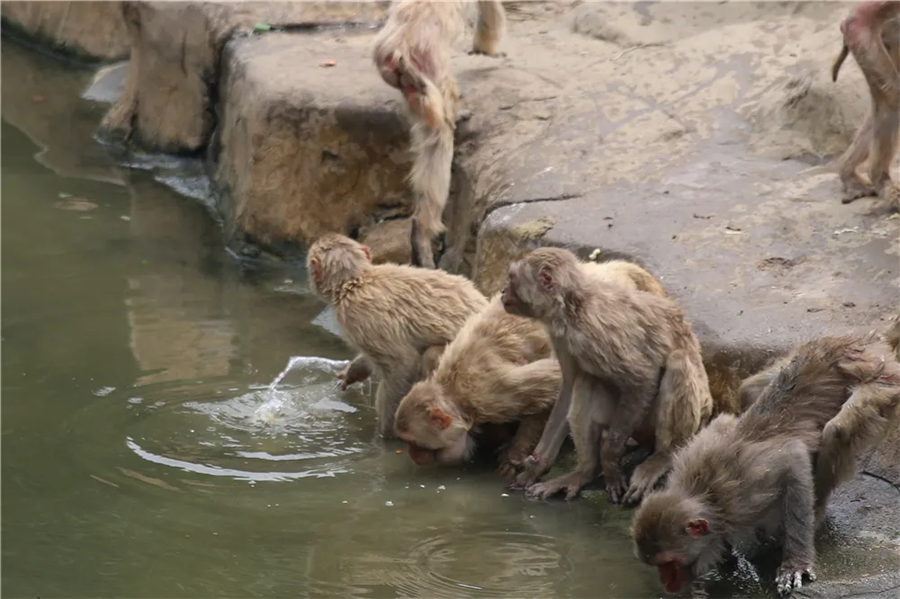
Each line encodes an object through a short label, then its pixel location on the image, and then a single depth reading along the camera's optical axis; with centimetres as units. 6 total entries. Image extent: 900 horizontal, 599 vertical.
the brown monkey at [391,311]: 1427
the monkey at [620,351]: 1201
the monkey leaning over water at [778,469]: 1002
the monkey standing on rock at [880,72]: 1438
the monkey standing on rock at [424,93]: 1809
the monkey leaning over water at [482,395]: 1316
